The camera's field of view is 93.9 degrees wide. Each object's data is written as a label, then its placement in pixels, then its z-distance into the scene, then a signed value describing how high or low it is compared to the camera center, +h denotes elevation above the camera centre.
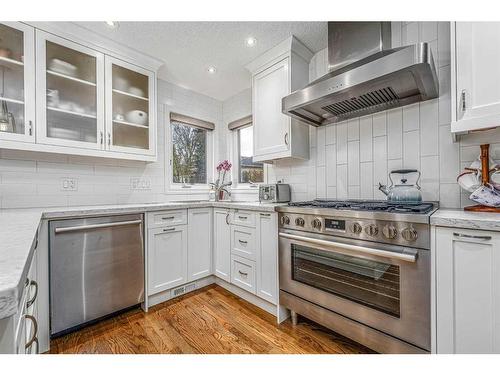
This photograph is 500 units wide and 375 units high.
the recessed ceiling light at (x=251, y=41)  2.09 +1.32
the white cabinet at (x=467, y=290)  1.03 -0.49
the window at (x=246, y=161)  3.09 +0.36
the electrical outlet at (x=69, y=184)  2.12 +0.03
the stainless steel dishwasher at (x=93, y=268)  1.63 -0.62
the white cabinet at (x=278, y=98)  2.19 +0.89
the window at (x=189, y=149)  3.06 +0.52
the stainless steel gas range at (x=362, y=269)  1.23 -0.53
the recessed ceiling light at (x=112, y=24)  1.88 +1.33
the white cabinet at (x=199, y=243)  2.41 -0.60
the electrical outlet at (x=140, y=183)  2.58 +0.05
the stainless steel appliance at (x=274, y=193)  2.36 -0.07
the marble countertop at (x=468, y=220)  1.02 -0.16
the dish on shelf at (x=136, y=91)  2.31 +0.97
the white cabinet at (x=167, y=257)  2.13 -0.67
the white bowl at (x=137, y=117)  2.32 +0.71
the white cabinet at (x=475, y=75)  1.18 +0.58
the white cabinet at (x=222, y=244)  2.41 -0.61
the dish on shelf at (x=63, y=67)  1.87 +0.99
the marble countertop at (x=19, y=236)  0.38 -0.16
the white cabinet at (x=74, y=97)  1.72 +0.78
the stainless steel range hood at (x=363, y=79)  1.34 +0.66
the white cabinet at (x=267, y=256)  1.94 -0.60
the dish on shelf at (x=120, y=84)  2.21 +1.00
